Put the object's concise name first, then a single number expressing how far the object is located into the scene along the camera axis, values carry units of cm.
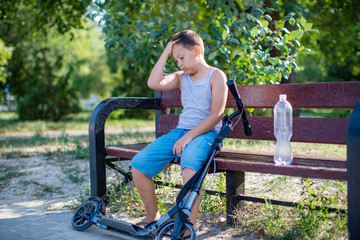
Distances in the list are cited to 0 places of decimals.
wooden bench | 212
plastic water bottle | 252
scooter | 228
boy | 270
